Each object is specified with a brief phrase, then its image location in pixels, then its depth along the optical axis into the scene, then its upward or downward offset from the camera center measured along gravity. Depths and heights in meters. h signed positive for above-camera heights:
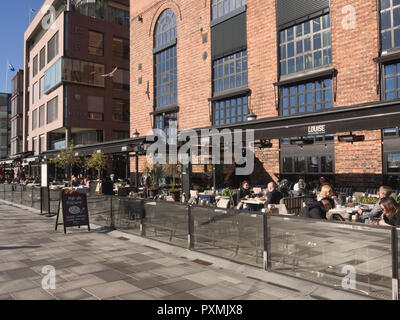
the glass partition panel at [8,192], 19.77 -1.40
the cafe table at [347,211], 7.71 -1.13
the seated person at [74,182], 20.50 -0.86
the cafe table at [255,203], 10.15 -1.21
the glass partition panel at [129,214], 8.77 -1.29
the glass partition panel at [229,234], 5.85 -1.29
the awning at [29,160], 30.56 +0.80
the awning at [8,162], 38.08 +0.83
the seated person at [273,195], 9.26 -0.82
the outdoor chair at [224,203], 9.20 -1.04
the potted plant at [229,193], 12.87 -1.07
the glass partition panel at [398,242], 4.04 -0.95
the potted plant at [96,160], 28.41 +0.66
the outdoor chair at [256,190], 14.76 -1.09
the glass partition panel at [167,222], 7.38 -1.29
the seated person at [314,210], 6.44 -0.87
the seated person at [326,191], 7.45 -0.58
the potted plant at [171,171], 21.66 -0.27
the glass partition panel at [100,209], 10.12 -1.28
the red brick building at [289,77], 13.23 +4.75
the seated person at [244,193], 11.56 -0.97
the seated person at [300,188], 13.62 -0.97
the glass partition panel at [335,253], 4.27 -1.26
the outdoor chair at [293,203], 9.50 -1.12
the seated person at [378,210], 7.29 -1.00
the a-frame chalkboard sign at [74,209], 9.59 -1.20
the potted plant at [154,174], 23.14 -0.48
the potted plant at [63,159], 27.71 +0.83
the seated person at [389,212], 5.68 -0.82
